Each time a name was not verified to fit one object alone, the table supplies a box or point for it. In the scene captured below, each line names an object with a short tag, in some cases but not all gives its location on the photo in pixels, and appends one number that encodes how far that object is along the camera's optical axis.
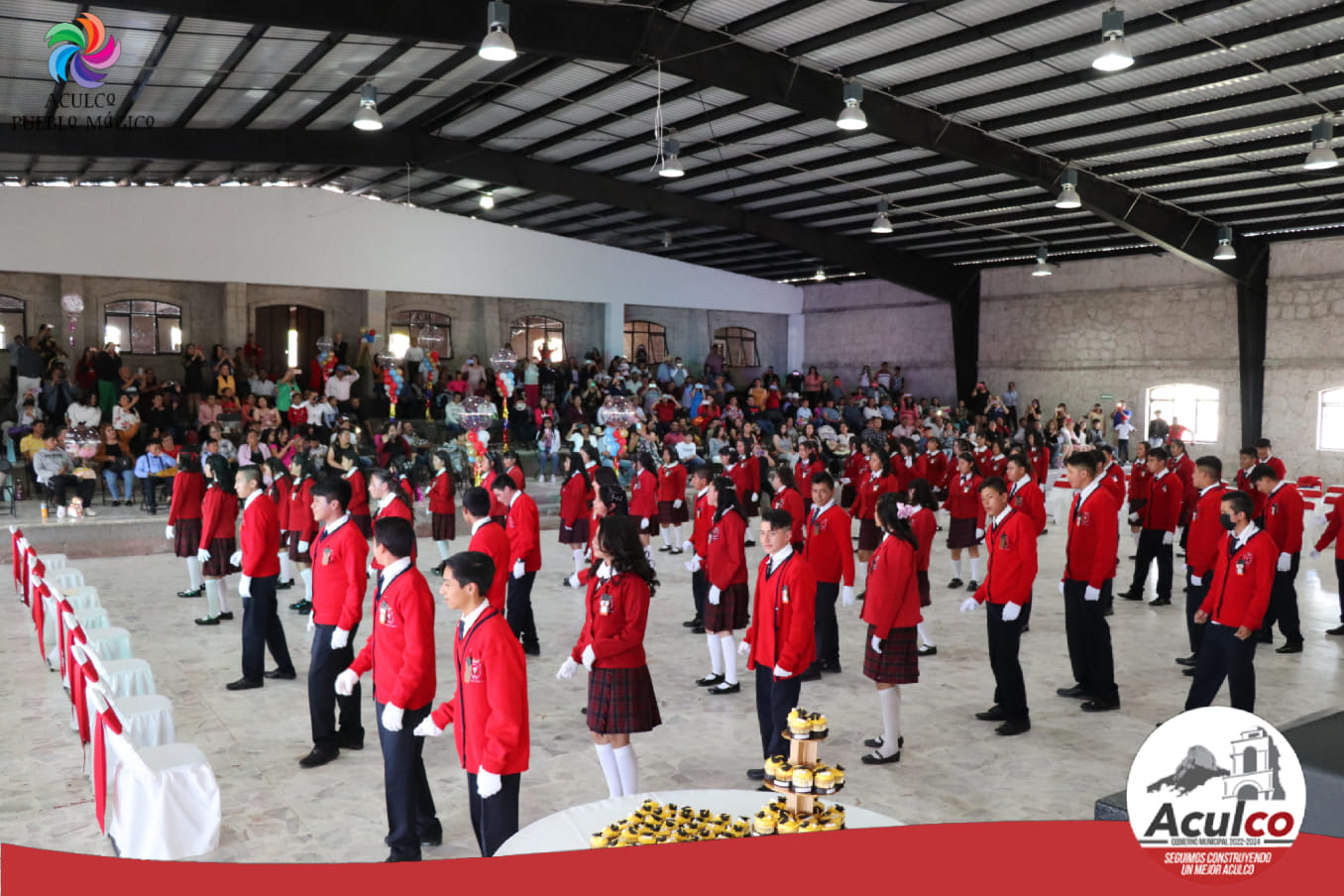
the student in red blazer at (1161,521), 9.68
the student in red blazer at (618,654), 4.55
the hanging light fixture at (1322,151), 11.09
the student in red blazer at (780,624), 4.96
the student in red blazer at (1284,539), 8.42
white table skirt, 3.03
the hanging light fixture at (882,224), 16.55
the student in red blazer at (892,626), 5.60
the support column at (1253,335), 19.92
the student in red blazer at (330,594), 5.48
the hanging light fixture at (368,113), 11.37
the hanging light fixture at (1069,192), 13.86
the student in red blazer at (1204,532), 8.02
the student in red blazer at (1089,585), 6.61
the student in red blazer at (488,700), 3.71
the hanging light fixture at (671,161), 13.34
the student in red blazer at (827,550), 7.17
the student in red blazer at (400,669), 4.25
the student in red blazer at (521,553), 7.57
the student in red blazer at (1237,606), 5.74
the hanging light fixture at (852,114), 10.97
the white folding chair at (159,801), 4.34
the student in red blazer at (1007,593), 6.13
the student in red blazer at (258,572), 6.76
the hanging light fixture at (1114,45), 8.32
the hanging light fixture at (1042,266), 19.19
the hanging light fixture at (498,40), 8.62
